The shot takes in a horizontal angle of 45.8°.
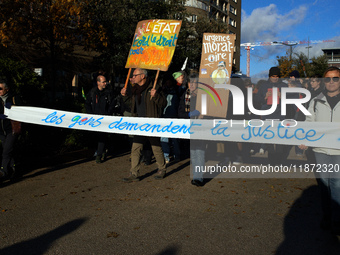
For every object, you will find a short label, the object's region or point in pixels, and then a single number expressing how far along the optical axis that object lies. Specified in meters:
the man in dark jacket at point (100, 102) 9.09
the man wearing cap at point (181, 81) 8.68
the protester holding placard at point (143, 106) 7.23
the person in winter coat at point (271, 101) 8.60
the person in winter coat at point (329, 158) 4.45
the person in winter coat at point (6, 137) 7.08
